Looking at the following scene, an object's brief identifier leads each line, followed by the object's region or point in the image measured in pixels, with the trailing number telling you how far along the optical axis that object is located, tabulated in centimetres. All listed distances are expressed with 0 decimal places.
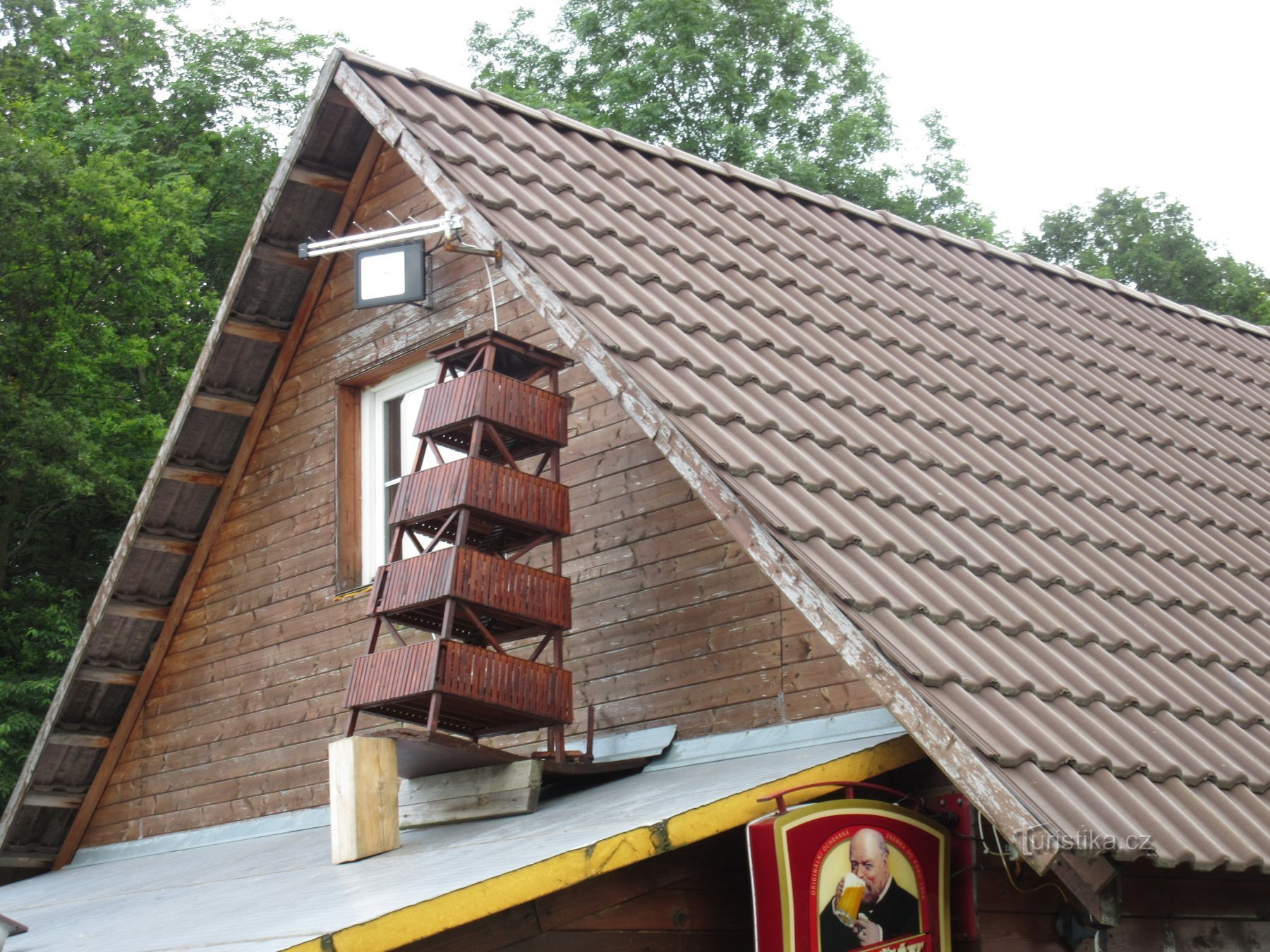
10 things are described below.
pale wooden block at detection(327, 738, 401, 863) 627
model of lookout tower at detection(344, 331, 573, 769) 668
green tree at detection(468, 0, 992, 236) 2936
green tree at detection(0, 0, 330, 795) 2100
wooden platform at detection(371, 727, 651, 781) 647
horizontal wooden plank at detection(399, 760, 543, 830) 655
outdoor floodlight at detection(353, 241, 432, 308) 817
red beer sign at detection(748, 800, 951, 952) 519
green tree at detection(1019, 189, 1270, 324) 3105
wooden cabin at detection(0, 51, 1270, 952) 518
